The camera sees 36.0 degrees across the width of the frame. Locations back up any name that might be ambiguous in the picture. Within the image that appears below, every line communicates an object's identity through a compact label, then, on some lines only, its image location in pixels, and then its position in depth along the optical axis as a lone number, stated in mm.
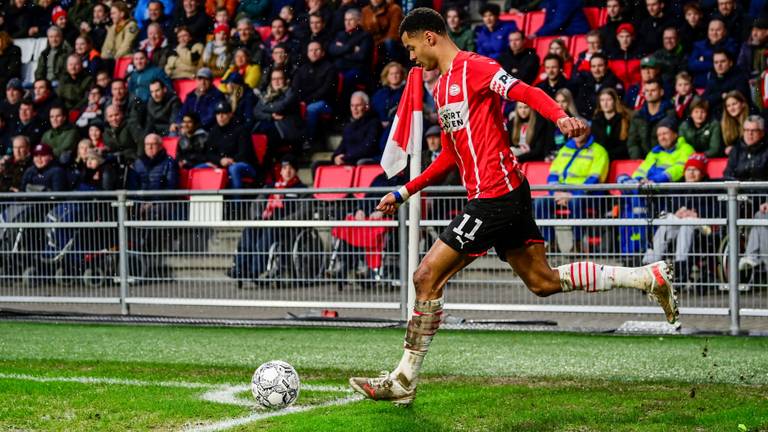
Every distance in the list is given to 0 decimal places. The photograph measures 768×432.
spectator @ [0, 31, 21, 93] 21828
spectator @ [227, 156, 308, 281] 12672
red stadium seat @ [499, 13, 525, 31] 17500
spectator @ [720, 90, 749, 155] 13438
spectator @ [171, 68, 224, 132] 17938
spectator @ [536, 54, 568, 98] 15039
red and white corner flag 7965
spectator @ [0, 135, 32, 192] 18344
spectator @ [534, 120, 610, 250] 13930
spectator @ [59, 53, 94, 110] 20469
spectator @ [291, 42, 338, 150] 16938
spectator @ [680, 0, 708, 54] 15148
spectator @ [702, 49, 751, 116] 14117
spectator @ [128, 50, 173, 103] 19438
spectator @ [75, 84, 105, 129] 19734
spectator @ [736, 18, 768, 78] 14453
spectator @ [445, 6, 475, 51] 16875
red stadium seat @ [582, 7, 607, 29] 17039
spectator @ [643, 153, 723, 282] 11219
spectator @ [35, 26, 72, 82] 21375
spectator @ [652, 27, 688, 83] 15031
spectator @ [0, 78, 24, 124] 20188
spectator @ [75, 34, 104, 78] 20625
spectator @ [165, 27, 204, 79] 19734
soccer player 6715
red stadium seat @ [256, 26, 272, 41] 19219
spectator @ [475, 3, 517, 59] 16594
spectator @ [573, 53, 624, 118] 14906
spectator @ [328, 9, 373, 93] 16969
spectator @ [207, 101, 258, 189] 16406
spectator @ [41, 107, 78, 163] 18922
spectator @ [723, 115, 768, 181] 12828
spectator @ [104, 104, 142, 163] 18672
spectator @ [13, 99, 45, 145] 19609
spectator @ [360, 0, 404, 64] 17375
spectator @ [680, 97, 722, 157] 13734
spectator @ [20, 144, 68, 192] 16953
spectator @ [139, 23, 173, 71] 20109
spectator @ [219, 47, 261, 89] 18141
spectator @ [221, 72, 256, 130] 17469
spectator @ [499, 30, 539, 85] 15875
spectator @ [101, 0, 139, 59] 21109
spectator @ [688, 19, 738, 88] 14656
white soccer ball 7027
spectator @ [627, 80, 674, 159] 14273
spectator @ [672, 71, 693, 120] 14125
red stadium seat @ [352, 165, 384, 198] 15547
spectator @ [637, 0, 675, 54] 15453
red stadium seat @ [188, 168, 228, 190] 16578
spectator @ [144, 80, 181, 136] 18859
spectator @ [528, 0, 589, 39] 16781
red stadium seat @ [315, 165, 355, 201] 15773
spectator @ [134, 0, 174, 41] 20609
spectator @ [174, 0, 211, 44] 19922
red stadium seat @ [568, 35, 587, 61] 16719
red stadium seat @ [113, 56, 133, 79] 20906
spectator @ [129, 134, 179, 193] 16469
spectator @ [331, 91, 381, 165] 15961
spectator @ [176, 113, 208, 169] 17391
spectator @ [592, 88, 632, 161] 14453
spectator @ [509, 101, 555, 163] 14750
